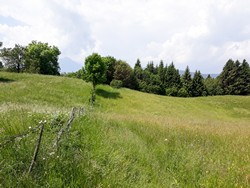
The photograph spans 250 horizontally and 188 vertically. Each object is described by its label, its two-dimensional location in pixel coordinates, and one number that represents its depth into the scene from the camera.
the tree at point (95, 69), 27.79
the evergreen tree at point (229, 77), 47.79
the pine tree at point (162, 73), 55.34
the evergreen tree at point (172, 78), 52.46
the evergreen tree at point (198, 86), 48.35
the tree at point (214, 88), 49.48
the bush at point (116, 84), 35.84
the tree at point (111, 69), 46.72
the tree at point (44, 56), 48.84
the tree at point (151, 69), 64.13
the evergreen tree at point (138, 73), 56.81
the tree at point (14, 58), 39.15
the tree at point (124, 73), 46.29
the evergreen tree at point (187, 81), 49.23
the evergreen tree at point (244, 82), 46.64
